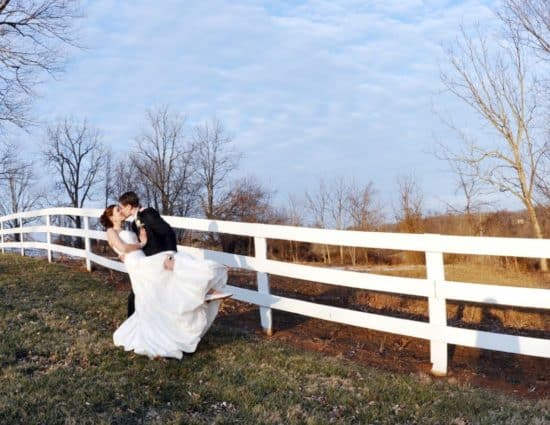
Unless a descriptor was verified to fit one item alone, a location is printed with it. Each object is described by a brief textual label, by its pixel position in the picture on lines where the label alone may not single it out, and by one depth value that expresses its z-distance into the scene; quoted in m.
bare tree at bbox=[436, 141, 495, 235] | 24.73
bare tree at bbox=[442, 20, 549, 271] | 22.84
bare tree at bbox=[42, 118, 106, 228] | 52.88
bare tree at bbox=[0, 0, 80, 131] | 19.72
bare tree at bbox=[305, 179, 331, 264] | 26.96
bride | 5.62
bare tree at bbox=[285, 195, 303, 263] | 26.33
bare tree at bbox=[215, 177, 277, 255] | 34.53
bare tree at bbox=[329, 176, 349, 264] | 28.80
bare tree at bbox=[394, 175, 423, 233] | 24.84
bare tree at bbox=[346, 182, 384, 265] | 26.92
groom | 6.28
